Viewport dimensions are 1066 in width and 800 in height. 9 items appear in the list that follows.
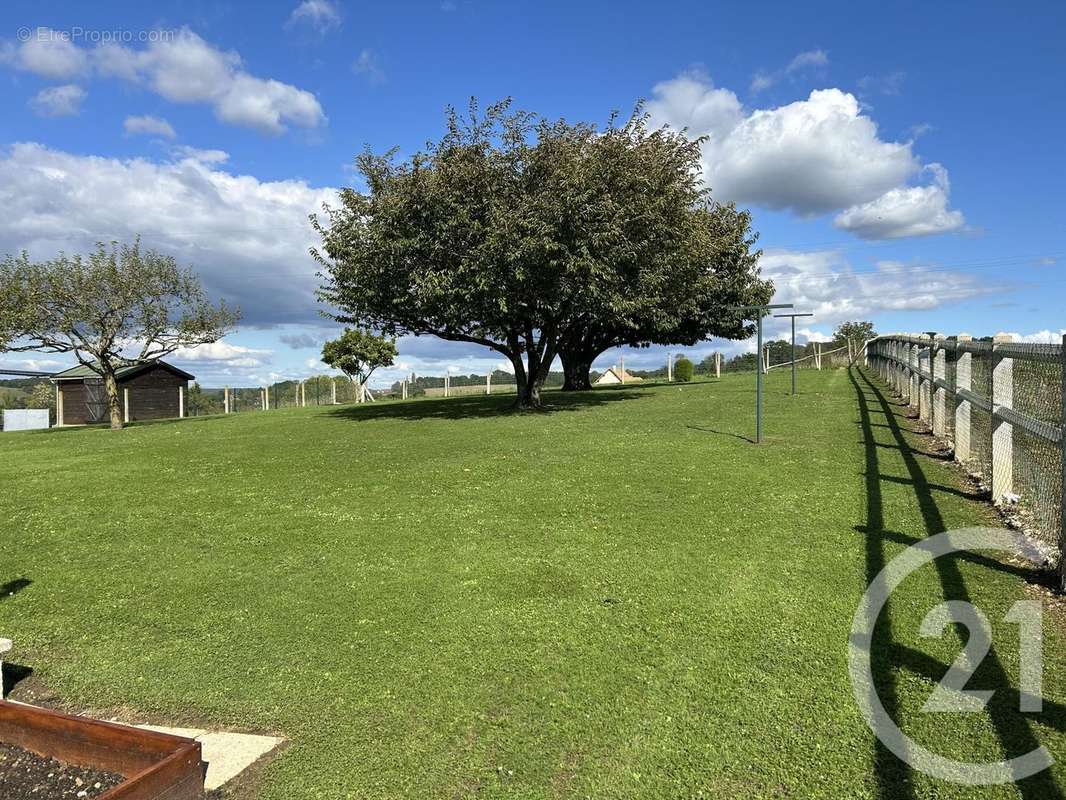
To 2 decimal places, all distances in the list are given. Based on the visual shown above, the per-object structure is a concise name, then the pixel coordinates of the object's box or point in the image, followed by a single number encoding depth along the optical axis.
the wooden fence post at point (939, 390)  8.91
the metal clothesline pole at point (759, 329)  9.31
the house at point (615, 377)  48.93
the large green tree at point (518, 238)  14.73
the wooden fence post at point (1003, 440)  5.61
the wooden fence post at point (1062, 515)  3.79
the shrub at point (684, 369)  37.50
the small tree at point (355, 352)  46.42
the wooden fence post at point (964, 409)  7.28
